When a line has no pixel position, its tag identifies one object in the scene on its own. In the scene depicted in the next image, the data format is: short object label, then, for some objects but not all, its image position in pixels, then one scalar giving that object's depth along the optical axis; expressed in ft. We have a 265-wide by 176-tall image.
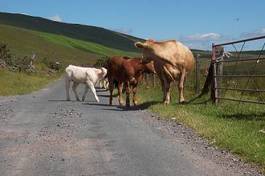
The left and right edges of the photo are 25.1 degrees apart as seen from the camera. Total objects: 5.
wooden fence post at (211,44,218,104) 59.77
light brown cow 62.03
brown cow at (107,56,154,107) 65.31
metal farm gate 54.56
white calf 75.77
